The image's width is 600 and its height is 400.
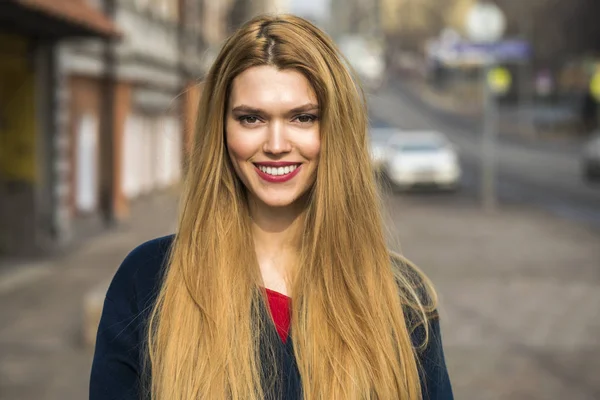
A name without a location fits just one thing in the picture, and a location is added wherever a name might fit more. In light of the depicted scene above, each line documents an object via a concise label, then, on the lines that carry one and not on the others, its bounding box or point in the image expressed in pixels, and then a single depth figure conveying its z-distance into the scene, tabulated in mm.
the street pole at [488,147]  20750
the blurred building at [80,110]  13750
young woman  2174
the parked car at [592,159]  30609
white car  27297
